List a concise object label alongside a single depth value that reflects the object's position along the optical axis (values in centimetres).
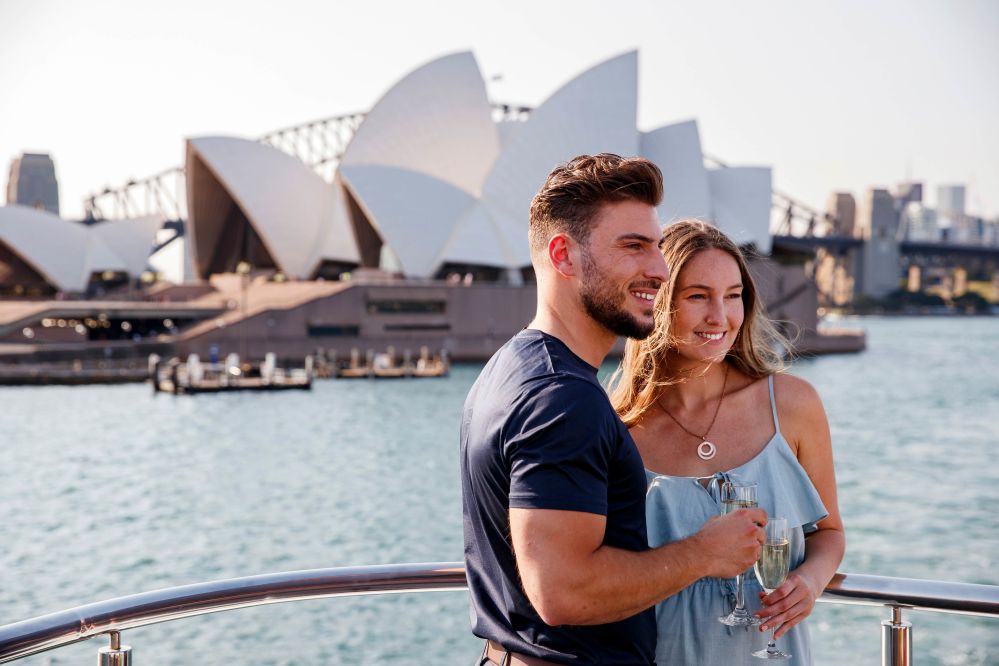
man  139
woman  178
